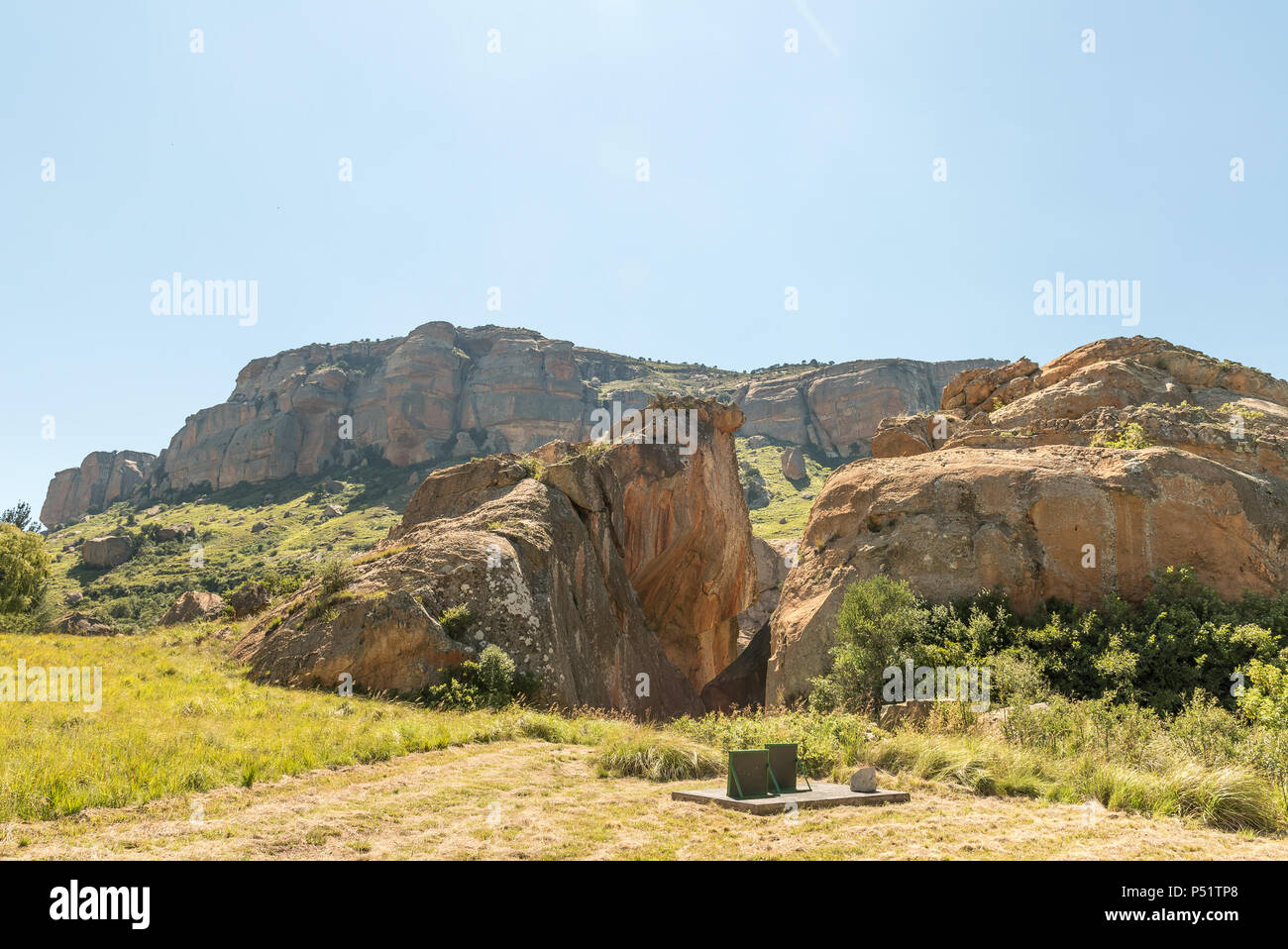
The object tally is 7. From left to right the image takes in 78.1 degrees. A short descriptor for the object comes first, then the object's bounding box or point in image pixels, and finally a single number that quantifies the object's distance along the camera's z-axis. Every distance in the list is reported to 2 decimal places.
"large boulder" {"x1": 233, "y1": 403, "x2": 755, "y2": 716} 20.83
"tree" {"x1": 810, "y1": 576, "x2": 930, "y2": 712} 18.36
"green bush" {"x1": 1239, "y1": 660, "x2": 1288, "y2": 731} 12.08
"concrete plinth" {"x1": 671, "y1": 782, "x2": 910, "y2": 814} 9.84
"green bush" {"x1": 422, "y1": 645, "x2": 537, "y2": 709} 19.48
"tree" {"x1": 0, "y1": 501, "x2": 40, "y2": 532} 75.06
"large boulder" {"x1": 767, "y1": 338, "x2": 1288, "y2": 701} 19.61
